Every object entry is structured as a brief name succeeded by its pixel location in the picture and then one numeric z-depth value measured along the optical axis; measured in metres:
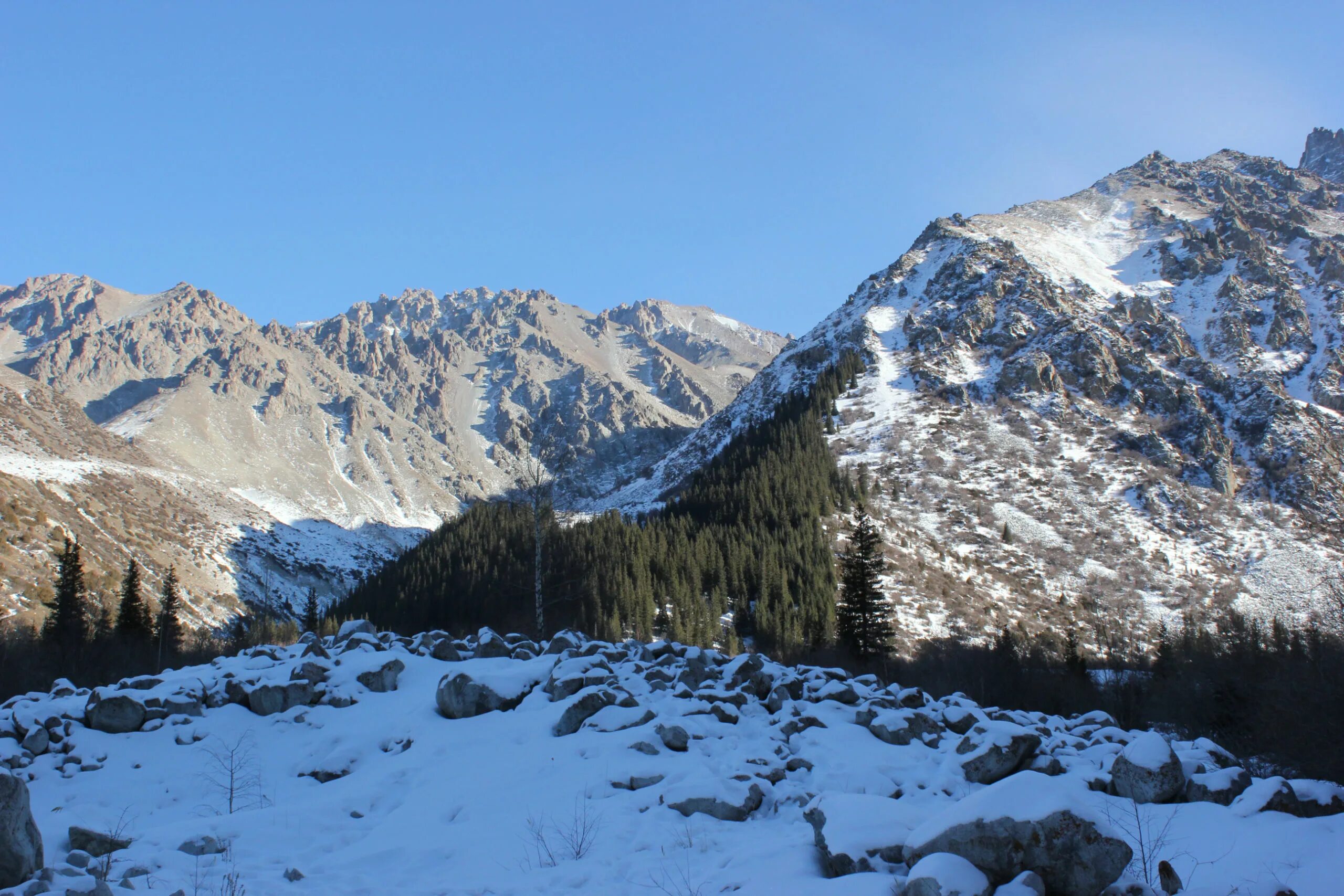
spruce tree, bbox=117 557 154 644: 52.84
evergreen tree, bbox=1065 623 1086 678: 47.25
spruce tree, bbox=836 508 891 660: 45.38
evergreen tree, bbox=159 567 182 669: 52.91
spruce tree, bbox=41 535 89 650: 49.09
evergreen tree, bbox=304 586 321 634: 74.62
